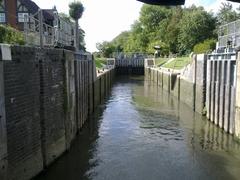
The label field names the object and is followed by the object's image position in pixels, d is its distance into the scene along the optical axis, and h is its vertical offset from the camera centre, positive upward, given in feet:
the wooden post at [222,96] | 37.80 -4.82
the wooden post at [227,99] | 35.84 -5.09
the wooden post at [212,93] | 41.67 -4.83
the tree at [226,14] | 129.27 +29.89
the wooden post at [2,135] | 18.22 -5.45
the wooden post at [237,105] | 32.58 -5.51
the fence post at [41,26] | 26.63 +4.62
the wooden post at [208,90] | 43.65 -4.41
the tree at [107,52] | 177.91 +11.31
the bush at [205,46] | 101.76 +9.20
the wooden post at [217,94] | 39.74 -4.76
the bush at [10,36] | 31.38 +4.28
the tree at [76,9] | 58.98 +14.96
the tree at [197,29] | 131.05 +21.36
